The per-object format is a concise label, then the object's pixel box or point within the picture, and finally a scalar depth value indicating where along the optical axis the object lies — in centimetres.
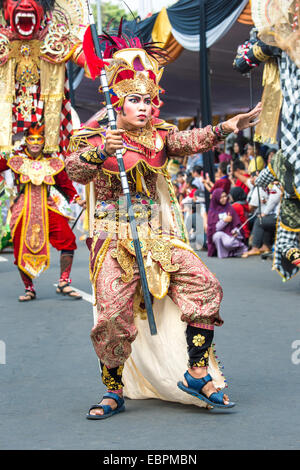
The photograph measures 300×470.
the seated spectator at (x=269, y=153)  1239
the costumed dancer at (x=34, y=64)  846
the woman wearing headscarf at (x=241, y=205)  1330
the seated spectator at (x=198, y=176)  1520
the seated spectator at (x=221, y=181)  1312
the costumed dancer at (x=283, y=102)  778
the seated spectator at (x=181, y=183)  1672
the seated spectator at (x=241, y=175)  1377
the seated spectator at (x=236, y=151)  1594
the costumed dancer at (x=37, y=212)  857
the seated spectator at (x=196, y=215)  1419
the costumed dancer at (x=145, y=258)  435
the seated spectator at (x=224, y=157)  1540
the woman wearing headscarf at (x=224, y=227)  1277
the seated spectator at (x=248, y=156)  1485
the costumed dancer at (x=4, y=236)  1406
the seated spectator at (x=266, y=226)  1208
